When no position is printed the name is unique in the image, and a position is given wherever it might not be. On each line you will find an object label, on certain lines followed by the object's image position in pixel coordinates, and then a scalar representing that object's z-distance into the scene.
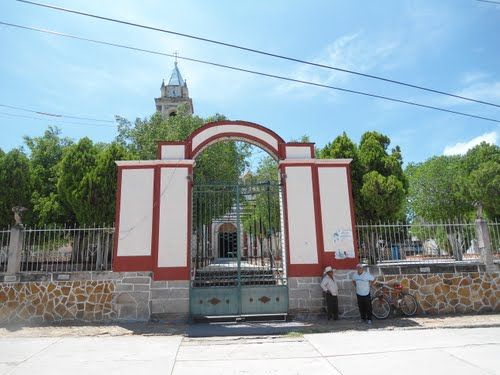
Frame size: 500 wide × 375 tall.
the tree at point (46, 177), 16.09
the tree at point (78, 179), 14.55
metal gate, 9.41
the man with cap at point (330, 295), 9.16
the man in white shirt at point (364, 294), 9.10
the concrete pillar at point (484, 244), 10.17
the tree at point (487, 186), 19.50
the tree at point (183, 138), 18.16
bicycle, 9.55
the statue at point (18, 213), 10.00
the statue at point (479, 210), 10.91
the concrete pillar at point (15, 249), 9.49
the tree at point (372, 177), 14.59
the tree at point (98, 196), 14.49
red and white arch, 9.42
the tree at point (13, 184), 15.20
